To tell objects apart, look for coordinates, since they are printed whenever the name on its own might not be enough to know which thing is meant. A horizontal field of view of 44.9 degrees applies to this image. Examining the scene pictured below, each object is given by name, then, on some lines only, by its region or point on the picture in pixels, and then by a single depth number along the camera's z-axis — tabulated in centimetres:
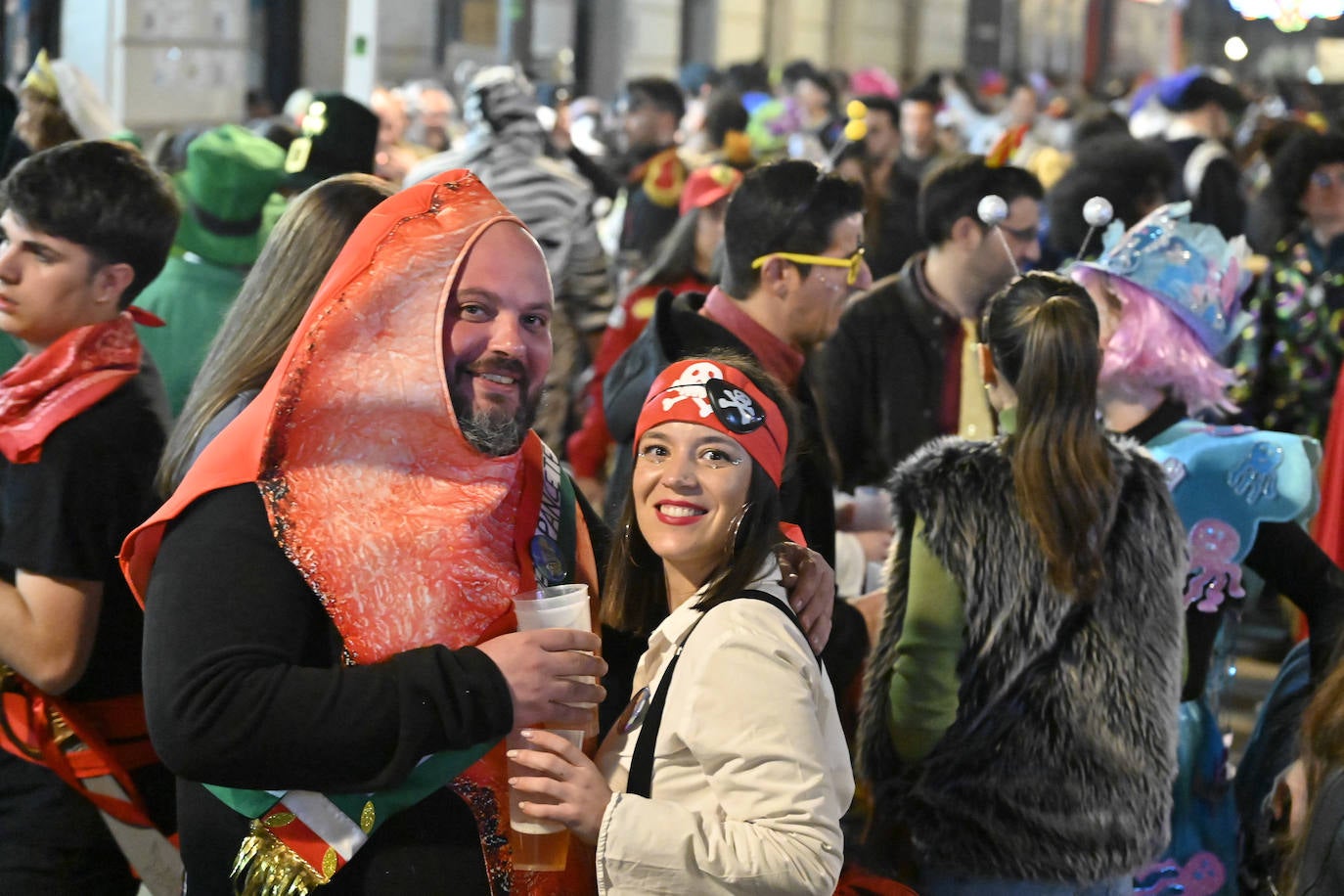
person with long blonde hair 236
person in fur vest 291
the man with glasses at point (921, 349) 464
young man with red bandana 254
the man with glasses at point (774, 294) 339
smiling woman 195
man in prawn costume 187
